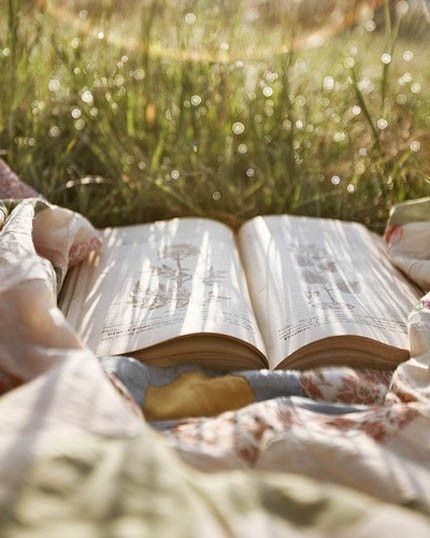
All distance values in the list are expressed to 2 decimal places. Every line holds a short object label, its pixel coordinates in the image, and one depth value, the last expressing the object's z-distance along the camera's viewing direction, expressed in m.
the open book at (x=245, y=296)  1.07
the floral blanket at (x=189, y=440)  0.58
